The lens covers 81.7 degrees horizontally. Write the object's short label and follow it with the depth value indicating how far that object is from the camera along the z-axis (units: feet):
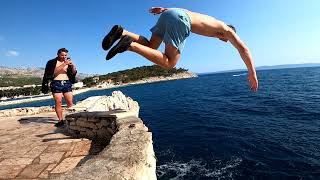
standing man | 19.62
